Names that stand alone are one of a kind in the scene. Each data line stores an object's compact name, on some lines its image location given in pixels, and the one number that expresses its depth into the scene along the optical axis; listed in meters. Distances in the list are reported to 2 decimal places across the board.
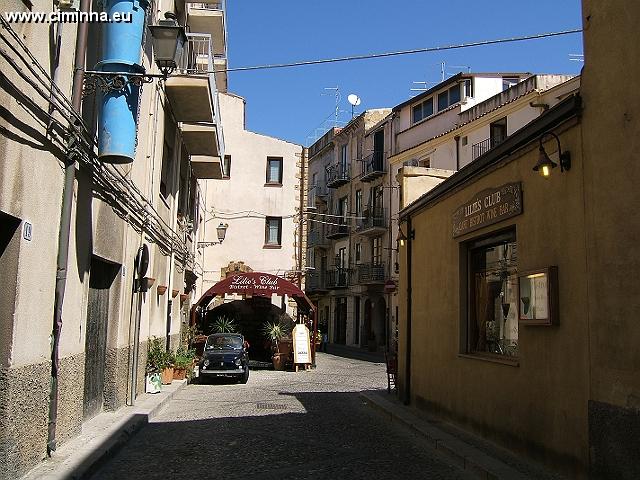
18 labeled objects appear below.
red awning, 23.34
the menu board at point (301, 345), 23.23
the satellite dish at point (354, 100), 48.62
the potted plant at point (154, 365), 14.34
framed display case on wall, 7.07
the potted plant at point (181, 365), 17.61
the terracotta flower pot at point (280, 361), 24.14
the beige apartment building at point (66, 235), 6.11
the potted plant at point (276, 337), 24.17
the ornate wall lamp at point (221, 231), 26.03
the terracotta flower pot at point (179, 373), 17.58
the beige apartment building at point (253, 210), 30.52
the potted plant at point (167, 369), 16.31
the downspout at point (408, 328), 13.05
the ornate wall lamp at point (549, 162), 6.91
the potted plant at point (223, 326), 27.00
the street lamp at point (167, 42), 8.15
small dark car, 18.55
